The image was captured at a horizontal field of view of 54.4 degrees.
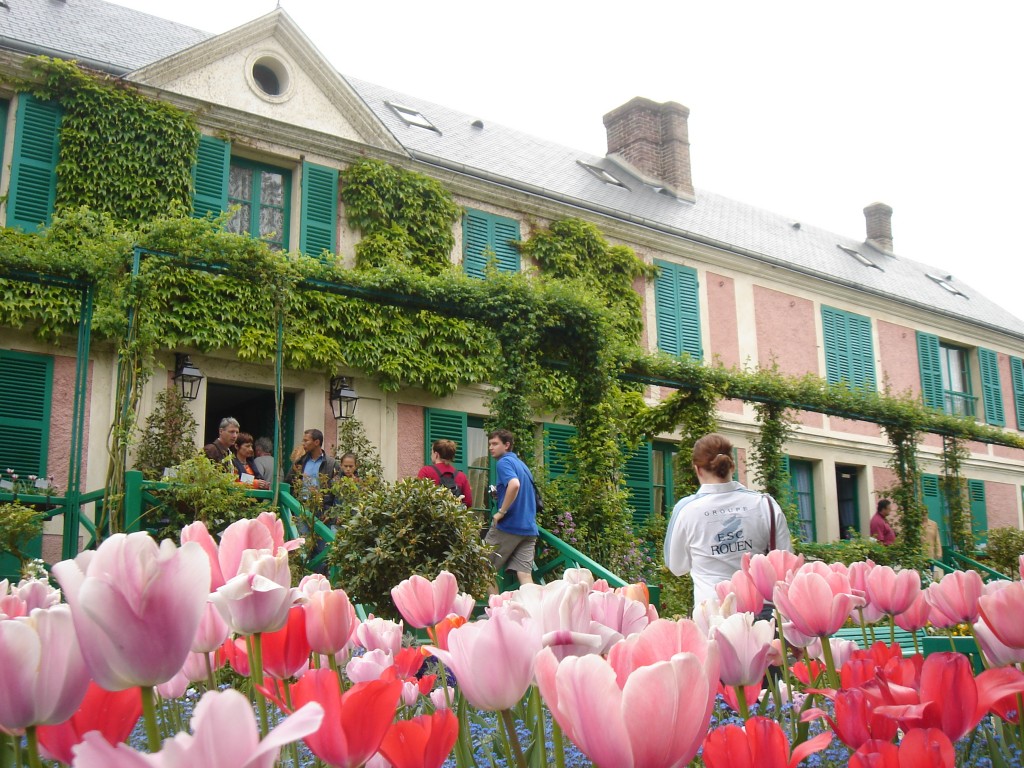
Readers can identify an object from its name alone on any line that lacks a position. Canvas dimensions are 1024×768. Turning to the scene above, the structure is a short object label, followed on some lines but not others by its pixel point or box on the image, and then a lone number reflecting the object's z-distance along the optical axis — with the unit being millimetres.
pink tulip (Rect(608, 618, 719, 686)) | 888
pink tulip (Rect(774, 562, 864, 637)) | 1538
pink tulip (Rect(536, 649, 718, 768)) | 776
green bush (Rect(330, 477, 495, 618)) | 6062
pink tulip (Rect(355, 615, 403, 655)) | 1665
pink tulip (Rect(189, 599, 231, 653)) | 1233
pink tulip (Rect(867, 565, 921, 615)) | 1855
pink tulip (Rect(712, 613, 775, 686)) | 1287
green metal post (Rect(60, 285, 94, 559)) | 7973
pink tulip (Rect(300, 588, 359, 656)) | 1318
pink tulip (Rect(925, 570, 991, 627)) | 1738
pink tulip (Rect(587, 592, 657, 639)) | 1311
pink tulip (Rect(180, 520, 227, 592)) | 1278
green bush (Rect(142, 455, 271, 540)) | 7281
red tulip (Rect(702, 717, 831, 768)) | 813
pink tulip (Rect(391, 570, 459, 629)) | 1617
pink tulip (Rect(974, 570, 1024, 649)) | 1347
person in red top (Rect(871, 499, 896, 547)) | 14625
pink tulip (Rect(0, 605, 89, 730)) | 796
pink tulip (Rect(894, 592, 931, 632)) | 1908
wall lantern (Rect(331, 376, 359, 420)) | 12367
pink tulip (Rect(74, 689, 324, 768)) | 614
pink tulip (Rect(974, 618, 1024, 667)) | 1371
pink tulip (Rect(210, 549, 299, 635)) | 1090
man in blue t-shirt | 7816
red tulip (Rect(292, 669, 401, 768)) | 827
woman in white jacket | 4398
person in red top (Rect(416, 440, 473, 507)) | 8219
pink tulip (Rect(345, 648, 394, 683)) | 1429
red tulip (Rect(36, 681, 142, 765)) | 877
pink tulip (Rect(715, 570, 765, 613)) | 1887
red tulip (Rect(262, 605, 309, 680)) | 1202
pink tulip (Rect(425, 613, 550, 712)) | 987
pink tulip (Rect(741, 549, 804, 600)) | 1962
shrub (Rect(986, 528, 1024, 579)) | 15047
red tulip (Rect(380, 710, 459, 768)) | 875
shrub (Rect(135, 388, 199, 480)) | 10500
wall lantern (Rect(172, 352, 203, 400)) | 11156
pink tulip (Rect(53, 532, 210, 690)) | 784
